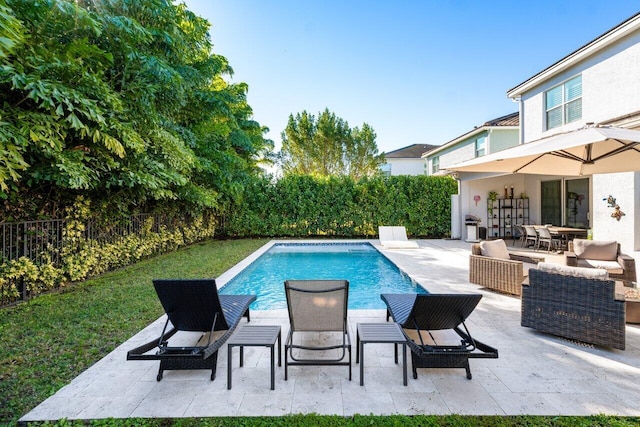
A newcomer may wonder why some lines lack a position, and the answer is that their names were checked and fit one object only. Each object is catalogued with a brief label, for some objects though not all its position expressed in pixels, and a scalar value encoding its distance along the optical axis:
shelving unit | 15.94
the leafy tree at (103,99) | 4.56
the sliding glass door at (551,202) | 13.88
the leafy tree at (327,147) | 28.02
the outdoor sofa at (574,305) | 3.65
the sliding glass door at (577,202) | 12.19
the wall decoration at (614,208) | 7.46
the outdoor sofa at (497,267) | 5.83
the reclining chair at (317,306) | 3.46
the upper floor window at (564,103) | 10.33
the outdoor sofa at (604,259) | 5.95
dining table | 10.40
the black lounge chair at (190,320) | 3.08
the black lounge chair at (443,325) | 3.08
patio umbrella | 4.44
